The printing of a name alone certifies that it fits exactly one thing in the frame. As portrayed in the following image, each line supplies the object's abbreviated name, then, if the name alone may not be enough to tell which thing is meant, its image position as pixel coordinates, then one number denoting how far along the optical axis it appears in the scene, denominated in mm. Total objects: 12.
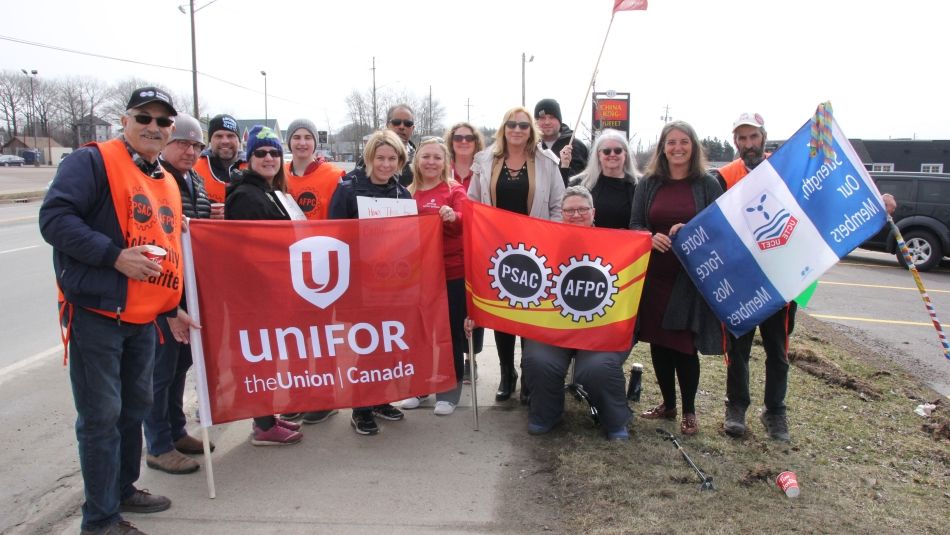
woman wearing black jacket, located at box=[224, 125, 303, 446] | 3990
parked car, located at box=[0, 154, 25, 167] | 69625
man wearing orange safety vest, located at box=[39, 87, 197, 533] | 2754
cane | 3475
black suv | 13367
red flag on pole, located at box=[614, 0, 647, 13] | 5582
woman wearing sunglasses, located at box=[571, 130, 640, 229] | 4695
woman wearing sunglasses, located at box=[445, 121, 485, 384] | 5320
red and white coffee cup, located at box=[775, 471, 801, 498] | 3434
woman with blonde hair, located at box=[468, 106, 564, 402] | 4896
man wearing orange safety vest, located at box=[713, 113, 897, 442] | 4359
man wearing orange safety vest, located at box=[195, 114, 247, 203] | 5066
